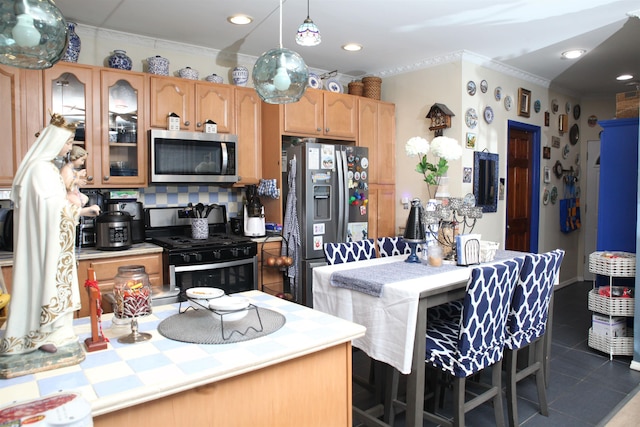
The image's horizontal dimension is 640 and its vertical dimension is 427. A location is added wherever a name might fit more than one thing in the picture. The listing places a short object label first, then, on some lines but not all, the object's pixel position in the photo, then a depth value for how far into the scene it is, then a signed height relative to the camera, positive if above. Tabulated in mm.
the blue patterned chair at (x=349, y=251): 2877 -315
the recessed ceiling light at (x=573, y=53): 4289 +1405
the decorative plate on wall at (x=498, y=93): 4680 +1115
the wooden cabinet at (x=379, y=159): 4617 +452
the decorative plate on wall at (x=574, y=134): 6000 +894
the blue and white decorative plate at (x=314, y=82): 4327 +1146
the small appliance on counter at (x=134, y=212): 3465 -70
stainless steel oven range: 3342 -377
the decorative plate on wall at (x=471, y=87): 4346 +1088
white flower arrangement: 2818 +321
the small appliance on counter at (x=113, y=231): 3176 -193
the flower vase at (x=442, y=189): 2892 +85
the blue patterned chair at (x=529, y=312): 2426 -600
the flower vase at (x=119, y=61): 3492 +1083
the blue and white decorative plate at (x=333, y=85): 4527 +1156
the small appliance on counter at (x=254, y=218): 3955 -132
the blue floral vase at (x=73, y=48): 3267 +1111
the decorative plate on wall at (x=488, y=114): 4555 +874
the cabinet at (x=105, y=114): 3240 +656
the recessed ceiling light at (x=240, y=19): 3373 +1360
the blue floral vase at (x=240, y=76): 4074 +1122
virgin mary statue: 1203 -146
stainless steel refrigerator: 3898 +23
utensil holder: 3693 -201
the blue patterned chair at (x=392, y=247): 3258 -315
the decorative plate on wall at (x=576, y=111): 6035 +1195
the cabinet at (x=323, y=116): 4070 +805
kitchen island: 1140 -462
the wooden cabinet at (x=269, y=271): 3852 -579
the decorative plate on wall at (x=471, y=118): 4344 +803
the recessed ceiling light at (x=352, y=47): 4042 +1386
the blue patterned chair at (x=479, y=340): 2082 -662
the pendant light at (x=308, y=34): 2211 +814
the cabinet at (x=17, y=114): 3029 +596
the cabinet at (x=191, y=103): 3592 +813
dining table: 2125 -495
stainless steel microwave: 3561 +371
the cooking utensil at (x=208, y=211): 3918 -70
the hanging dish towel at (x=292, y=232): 3910 -256
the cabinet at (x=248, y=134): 4004 +604
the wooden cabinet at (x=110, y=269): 3051 -454
